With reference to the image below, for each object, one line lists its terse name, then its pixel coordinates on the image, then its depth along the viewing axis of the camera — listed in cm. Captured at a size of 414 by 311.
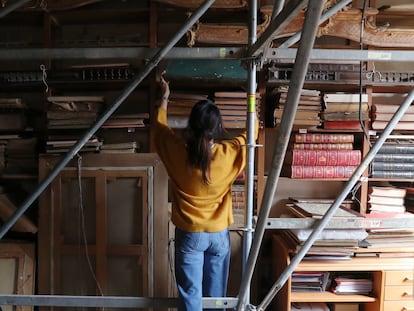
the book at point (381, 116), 189
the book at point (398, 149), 192
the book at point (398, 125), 190
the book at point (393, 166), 193
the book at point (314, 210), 163
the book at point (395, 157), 193
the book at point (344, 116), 189
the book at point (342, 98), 189
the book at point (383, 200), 197
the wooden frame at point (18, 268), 187
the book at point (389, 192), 196
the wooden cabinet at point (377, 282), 180
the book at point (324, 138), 195
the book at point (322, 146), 194
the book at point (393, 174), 193
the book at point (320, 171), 193
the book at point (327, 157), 193
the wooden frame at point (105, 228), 184
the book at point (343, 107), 189
